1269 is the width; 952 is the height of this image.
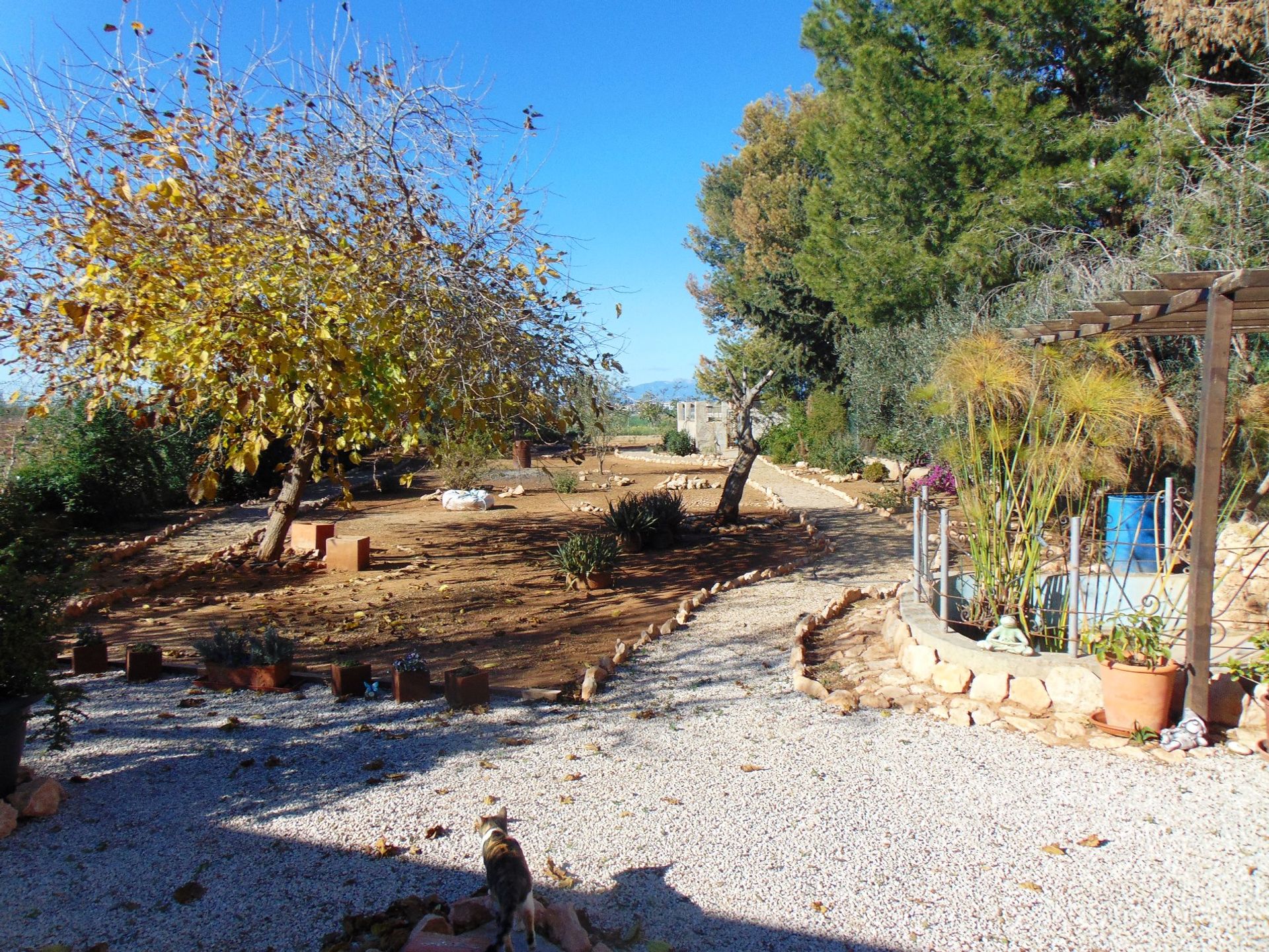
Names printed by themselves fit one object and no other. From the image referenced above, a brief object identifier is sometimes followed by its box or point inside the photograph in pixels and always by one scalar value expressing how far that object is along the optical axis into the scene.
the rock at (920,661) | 4.61
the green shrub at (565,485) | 14.61
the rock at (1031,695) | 4.18
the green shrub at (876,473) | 16.06
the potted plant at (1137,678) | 3.78
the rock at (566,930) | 2.29
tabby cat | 2.15
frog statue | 4.41
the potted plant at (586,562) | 7.67
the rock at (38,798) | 3.14
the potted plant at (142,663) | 5.06
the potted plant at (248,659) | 4.86
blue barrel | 7.07
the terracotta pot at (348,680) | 4.67
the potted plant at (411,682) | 4.57
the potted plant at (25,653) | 3.16
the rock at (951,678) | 4.41
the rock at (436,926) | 2.29
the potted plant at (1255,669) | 3.84
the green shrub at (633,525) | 9.58
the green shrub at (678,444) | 24.42
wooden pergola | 3.73
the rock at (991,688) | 4.28
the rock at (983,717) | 4.15
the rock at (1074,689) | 4.08
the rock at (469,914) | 2.37
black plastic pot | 3.12
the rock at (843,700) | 4.41
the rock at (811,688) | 4.62
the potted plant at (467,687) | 4.46
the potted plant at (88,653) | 5.17
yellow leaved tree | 5.73
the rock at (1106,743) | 3.80
